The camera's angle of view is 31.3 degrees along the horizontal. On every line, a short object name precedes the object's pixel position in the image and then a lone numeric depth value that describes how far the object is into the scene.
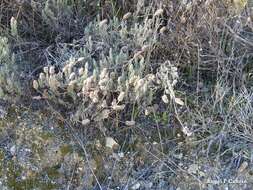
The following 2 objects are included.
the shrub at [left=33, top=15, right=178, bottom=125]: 1.92
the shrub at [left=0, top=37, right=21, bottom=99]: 1.94
